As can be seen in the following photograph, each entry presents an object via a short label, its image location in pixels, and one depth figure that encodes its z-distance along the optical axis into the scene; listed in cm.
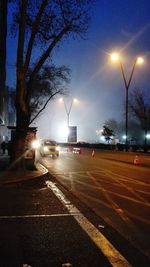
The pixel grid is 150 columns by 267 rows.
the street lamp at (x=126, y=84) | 2226
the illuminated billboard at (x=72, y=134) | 4314
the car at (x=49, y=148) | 2172
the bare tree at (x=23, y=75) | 1053
